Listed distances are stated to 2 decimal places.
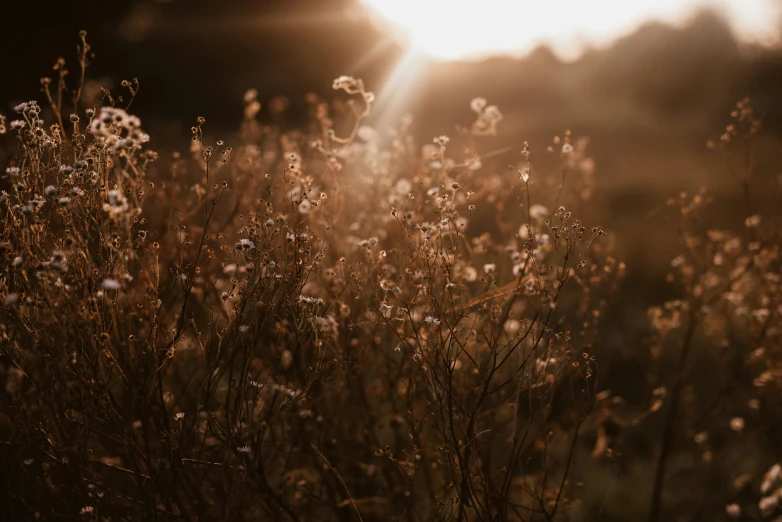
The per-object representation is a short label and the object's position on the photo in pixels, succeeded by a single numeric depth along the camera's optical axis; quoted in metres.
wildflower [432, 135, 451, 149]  3.14
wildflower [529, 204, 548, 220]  3.88
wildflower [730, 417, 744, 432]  4.61
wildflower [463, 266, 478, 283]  3.29
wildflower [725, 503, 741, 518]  4.44
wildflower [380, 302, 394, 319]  2.52
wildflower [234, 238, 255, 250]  2.40
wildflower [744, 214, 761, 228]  4.07
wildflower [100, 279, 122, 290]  1.98
